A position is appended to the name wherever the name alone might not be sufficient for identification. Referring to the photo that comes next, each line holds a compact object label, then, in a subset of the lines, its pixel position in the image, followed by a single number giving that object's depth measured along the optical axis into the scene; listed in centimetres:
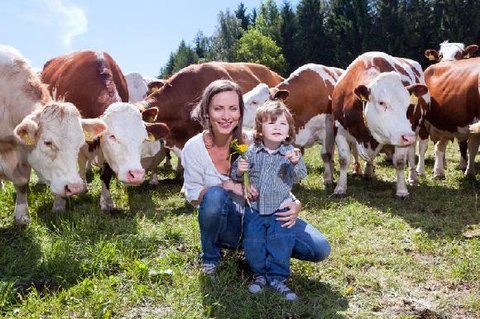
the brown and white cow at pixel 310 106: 816
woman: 361
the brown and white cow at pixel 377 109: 628
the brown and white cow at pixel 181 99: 744
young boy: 350
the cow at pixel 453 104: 745
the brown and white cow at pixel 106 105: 554
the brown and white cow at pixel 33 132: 467
